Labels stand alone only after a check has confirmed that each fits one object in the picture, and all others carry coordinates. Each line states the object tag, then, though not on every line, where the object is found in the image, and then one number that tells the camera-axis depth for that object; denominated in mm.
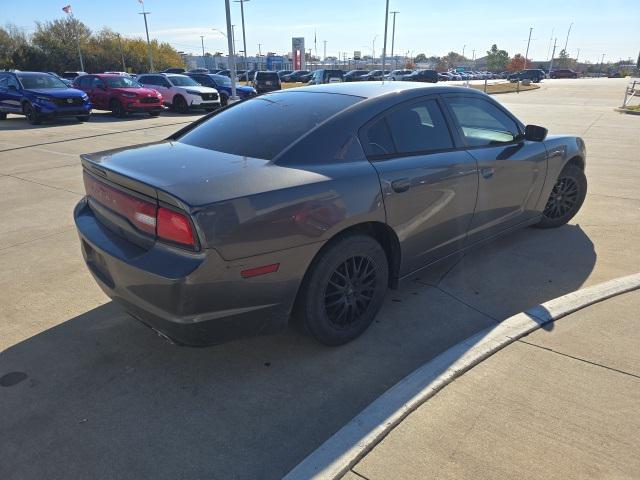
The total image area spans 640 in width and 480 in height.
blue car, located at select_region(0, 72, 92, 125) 15188
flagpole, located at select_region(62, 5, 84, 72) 52969
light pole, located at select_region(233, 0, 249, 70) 36250
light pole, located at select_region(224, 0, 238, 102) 17875
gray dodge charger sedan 2389
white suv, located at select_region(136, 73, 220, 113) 19234
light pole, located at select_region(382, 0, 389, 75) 47138
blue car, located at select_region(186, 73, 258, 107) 21906
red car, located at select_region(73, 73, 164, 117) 17453
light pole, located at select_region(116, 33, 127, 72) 57781
